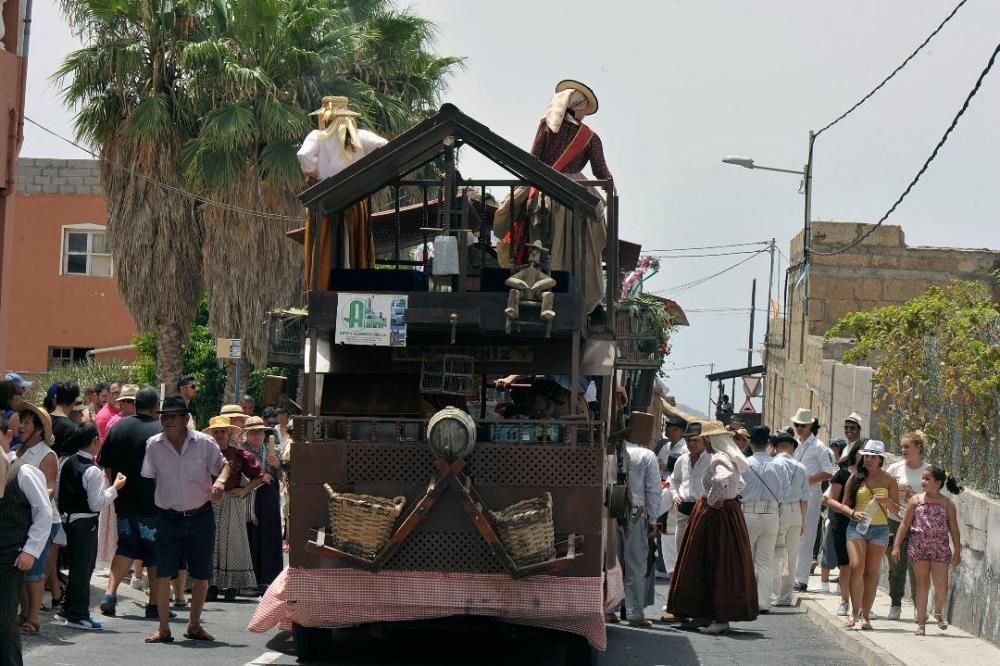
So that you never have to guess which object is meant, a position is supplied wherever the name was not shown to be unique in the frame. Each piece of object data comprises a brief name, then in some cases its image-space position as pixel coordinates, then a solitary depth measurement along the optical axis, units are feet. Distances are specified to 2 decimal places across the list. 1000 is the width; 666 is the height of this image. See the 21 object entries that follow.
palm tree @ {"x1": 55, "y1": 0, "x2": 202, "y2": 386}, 93.91
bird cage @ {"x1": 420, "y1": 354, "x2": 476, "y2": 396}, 39.19
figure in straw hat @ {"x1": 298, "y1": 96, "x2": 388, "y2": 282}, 42.19
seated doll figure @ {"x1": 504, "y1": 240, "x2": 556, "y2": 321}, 37.17
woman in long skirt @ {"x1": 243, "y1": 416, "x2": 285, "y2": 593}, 52.13
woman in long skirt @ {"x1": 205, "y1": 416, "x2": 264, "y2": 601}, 50.78
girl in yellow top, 49.01
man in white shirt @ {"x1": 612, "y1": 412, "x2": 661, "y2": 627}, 50.08
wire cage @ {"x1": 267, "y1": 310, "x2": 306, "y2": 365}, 40.83
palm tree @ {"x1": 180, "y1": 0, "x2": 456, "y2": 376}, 91.56
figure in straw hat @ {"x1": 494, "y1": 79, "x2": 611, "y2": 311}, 41.39
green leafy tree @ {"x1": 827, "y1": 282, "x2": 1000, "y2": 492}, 50.98
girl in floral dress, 47.39
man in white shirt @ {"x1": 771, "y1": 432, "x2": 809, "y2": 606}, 57.06
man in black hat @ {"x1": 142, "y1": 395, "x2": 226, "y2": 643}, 42.09
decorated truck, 36.06
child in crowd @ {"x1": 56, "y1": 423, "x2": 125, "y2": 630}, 42.37
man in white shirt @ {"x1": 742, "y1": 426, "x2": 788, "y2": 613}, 55.57
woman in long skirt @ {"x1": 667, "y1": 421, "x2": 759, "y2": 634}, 48.24
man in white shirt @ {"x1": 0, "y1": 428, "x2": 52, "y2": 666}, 30.17
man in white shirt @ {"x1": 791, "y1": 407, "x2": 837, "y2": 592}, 61.57
